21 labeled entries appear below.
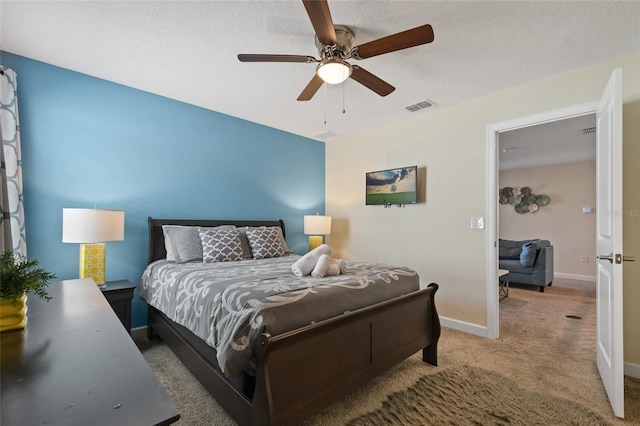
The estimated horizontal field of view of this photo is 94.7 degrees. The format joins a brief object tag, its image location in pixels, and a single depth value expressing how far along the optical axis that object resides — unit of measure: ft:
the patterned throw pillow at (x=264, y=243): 10.93
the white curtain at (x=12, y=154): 7.54
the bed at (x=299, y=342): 4.69
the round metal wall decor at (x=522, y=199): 22.17
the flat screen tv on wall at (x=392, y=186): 12.12
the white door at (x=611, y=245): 5.90
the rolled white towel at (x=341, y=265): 7.63
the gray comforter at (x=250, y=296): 4.86
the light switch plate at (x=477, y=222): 10.28
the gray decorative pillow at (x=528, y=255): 16.64
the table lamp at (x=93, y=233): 7.78
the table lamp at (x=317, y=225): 14.05
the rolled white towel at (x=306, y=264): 7.32
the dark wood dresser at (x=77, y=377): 1.83
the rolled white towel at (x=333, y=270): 7.30
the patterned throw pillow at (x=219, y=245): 9.80
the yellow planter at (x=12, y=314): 3.19
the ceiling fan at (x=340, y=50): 5.44
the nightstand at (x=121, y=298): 8.17
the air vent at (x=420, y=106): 10.85
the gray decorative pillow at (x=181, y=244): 9.67
